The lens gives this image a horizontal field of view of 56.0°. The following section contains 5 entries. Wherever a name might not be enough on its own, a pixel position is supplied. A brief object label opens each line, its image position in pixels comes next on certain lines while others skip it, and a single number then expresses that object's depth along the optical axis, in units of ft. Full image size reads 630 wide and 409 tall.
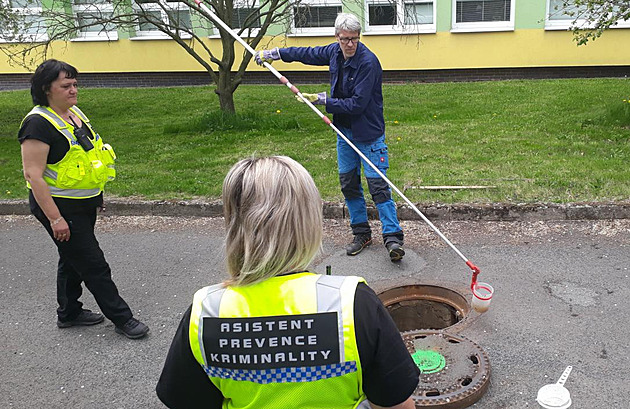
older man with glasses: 15.56
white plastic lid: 9.85
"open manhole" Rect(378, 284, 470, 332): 14.39
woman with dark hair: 11.68
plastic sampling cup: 13.05
